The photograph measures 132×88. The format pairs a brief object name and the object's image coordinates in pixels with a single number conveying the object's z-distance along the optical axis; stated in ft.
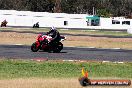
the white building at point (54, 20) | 299.38
